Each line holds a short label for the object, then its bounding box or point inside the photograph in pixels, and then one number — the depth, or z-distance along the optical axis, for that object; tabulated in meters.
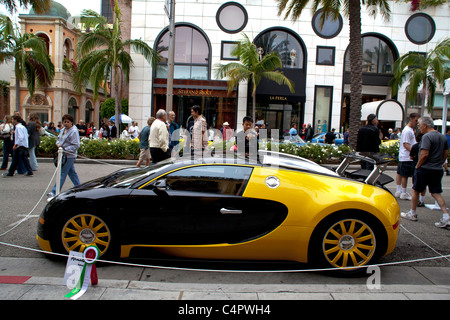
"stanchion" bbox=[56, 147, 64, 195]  6.20
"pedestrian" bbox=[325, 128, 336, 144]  19.52
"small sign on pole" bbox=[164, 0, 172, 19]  11.56
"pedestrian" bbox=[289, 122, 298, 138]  19.48
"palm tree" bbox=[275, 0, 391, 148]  12.91
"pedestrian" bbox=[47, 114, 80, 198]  6.69
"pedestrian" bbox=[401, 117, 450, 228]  5.61
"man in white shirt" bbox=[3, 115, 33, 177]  9.48
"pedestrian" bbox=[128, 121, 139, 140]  18.89
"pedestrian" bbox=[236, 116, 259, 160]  6.31
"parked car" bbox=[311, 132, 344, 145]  20.34
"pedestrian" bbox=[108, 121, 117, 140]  18.83
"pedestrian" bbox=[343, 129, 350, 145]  18.18
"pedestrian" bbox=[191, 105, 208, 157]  7.57
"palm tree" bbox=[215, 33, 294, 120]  19.84
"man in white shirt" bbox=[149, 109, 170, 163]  7.79
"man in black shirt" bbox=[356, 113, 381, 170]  7.86
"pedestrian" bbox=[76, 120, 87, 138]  13.74
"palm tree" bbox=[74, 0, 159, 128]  19.31
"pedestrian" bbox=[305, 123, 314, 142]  21.73
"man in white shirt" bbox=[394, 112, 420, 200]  7.31
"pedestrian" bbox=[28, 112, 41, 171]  10.13
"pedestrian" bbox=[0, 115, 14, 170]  10.07
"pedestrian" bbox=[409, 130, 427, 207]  6.90
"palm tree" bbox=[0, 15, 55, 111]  21.12
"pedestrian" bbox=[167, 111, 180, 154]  9.31
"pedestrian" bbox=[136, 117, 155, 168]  9.29
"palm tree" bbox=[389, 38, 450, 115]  20.44
